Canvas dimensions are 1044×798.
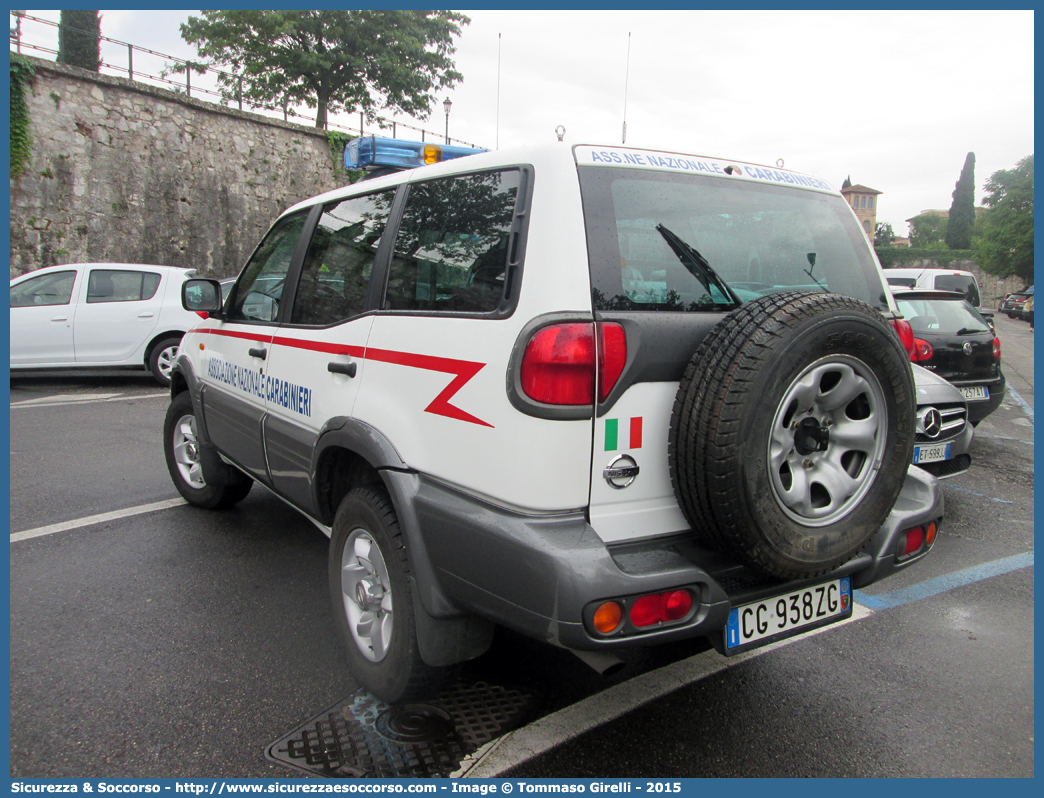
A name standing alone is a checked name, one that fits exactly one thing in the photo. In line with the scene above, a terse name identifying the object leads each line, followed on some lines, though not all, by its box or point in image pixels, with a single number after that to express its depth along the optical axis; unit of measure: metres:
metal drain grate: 2.22
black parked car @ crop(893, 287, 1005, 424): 6.34
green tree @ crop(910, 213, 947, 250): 110.91
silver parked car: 4.64
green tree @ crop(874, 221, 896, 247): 93.91
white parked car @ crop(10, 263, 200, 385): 9.36
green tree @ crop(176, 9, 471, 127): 26.77
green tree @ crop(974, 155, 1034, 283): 50.94
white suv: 1.96
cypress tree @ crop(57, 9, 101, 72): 19.39
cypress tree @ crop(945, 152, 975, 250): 84.31
